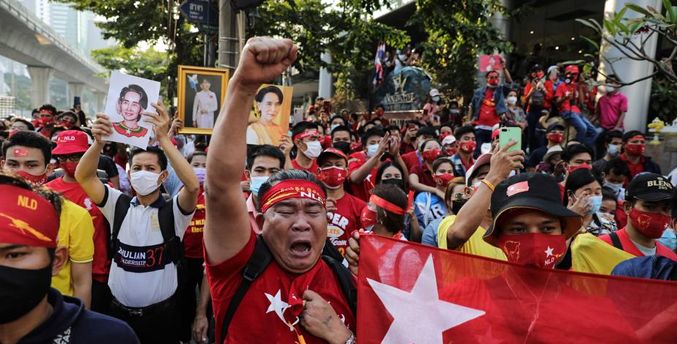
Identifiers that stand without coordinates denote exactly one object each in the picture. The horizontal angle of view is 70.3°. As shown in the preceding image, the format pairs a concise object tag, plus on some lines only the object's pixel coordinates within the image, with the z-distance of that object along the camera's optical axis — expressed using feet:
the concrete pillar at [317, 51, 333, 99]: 92.86
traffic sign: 23.59
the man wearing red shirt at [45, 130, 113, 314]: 11.89
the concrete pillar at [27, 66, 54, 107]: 142.00
